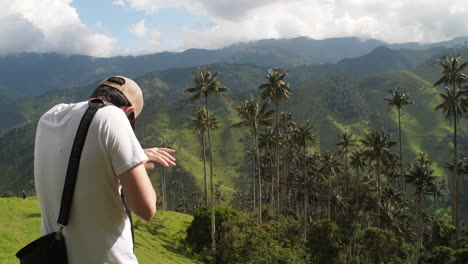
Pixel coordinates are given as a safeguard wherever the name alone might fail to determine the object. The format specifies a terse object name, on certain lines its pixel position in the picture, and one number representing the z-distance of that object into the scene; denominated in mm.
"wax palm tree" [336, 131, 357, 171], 77188
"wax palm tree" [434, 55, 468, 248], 46219
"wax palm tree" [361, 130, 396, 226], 61469
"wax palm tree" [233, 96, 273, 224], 48906
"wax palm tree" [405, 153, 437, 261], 58375
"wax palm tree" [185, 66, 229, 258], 43688
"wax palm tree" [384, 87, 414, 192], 61616
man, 2215
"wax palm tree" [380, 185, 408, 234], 65312
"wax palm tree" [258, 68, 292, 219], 51656
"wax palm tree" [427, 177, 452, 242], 60800
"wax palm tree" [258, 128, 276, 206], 65938
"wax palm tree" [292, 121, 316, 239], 69000
